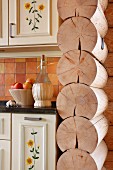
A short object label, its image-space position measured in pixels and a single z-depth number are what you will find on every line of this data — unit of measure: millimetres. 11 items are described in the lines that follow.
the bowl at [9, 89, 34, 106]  2520
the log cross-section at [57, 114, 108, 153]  2018
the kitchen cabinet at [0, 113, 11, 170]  2382
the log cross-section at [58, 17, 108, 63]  1986
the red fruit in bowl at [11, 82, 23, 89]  2583
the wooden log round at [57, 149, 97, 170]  2035
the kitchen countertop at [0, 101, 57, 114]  2252
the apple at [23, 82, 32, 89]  2551
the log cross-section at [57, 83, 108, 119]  2008
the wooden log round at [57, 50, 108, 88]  1996
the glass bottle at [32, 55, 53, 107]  2398
